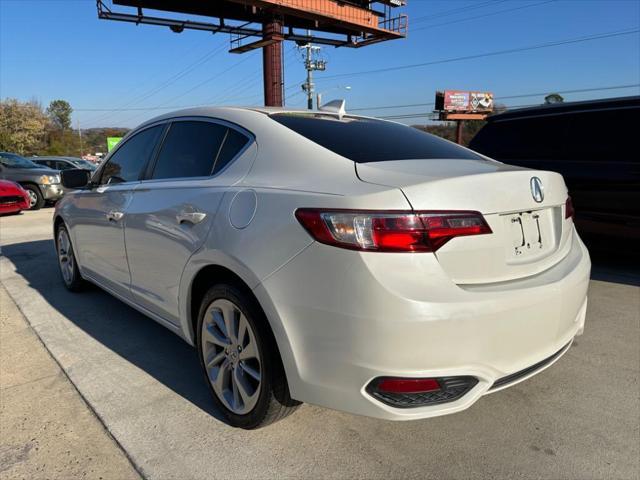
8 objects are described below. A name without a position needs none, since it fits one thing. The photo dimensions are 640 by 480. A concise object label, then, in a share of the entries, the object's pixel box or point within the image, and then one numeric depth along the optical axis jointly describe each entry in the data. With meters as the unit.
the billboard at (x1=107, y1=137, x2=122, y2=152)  37.35
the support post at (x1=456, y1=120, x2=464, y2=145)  43.73
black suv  4.97
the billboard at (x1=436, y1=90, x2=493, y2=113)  54.25
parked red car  10.64
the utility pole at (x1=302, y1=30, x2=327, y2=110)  49.31
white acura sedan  1.78
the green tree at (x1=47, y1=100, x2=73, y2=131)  95.59
